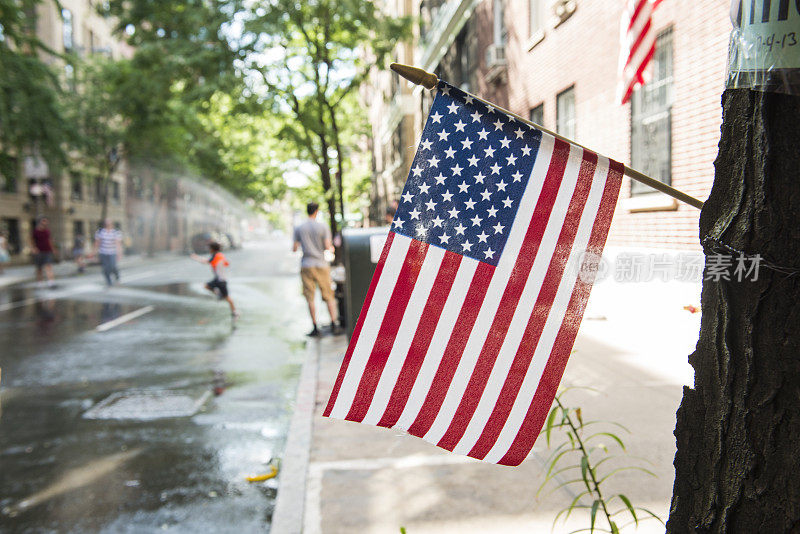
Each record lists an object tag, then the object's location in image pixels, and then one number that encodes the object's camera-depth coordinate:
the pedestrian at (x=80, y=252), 27.33
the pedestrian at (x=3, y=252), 24.44
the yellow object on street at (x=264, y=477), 4.55
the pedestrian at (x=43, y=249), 19.41
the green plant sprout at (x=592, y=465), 2.76
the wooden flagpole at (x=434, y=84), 2.00
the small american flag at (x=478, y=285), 2.15
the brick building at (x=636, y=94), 7.49
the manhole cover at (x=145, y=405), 6.15
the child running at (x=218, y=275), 12.78
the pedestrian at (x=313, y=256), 9.44
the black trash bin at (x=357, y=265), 7.94
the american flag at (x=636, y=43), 8.02
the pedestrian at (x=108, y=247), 18.25
